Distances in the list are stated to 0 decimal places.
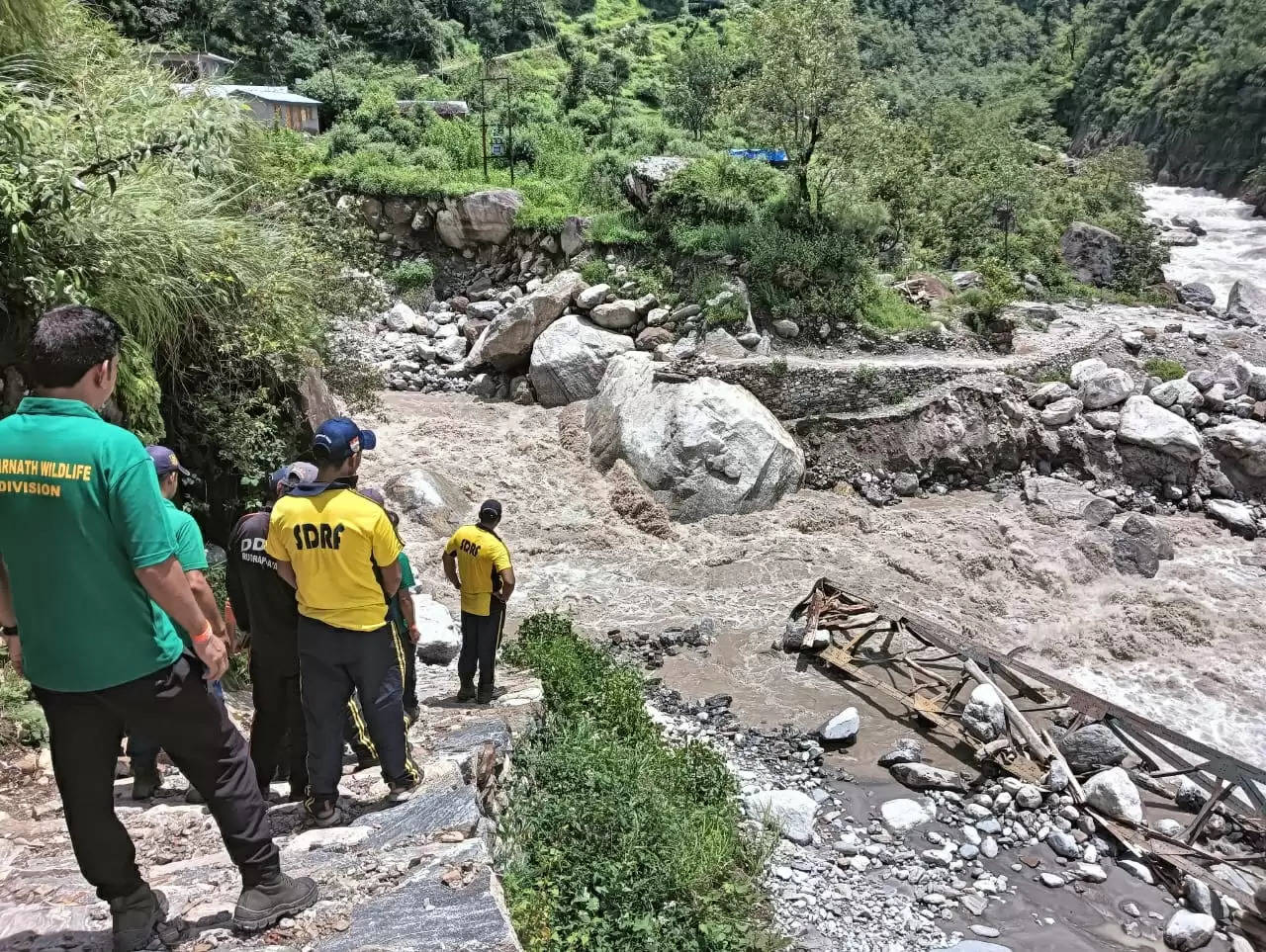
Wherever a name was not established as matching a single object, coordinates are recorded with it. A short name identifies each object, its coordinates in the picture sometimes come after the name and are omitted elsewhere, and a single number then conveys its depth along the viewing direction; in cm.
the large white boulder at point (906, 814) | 719
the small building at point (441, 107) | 2795
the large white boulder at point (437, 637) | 834
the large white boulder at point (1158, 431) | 1448
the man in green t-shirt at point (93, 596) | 258
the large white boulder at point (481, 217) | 1989
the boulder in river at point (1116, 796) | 721
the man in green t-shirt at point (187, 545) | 301
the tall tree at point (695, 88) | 2927
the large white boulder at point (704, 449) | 1338
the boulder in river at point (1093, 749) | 790
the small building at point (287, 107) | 2498
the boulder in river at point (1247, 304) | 2095
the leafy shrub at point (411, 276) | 2023
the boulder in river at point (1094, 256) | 2305
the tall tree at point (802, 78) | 1653
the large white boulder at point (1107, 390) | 1538
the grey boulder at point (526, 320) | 1703
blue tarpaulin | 1845
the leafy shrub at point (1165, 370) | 1602
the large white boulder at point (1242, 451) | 1437
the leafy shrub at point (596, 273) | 1759
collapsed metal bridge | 681
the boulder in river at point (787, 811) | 686
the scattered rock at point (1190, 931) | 603
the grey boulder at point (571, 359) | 1627
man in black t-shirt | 423
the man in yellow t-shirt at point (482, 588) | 640
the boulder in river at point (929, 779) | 769
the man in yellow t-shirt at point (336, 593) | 379
